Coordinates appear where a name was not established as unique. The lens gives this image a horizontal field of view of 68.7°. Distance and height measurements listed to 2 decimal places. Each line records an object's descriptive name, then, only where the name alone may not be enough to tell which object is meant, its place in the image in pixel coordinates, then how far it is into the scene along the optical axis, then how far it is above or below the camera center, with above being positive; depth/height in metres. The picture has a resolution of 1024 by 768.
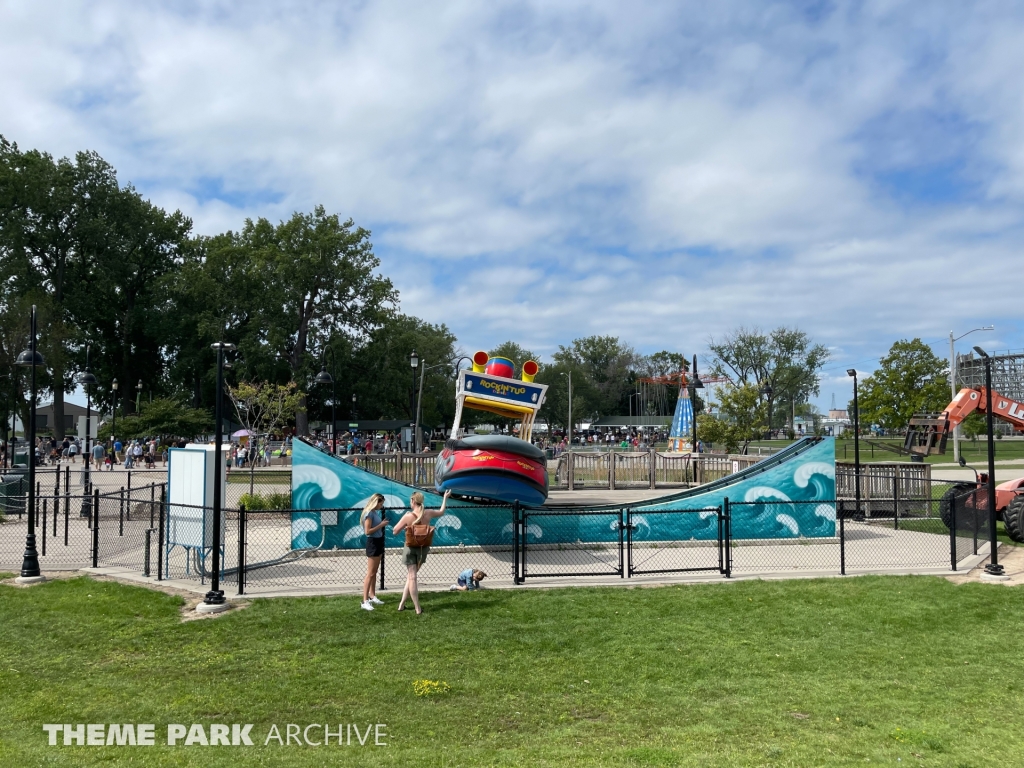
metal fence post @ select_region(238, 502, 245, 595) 10.25 -1.67
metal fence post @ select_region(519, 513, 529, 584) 11.30 -1.91
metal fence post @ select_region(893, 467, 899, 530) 17.06 -1.40
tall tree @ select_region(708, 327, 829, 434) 82.00 +7.81
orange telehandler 15.08 -0.30
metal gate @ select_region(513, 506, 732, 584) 12.46 -2.22
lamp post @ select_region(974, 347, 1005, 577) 11.59 -1.07
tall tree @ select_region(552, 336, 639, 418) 117.38 +10.37
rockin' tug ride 14.40 -0.81
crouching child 10.77 -2.19
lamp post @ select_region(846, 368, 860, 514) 17.85 -0.93
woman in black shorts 9.63 -1.48
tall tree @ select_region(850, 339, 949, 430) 43.56 +2.46
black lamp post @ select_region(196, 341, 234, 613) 9.49 -1.58
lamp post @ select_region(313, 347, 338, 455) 28.89 +1.97
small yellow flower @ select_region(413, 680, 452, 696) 6.65 -2.33
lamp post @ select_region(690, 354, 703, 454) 34.31 +0.30
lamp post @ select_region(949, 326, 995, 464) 36.47 +2.40
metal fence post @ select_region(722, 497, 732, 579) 11.51 -1.87
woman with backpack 9.55 -1.42
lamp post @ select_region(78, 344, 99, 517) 18.49 -0.10
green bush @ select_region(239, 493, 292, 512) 17.85 -1.77
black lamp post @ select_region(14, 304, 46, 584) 11.10 -1.80
